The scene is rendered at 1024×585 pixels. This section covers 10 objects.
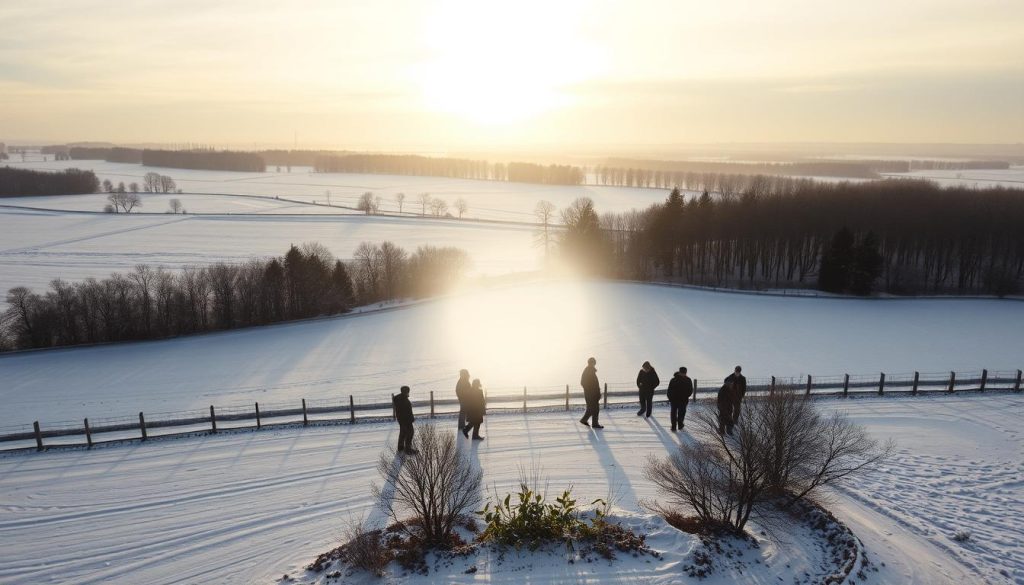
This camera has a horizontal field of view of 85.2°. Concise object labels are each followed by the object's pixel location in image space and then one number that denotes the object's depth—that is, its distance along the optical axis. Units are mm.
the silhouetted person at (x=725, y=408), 10500
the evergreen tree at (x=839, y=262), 43750
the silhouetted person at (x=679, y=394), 13039
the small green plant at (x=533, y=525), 8594
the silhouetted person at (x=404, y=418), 11711
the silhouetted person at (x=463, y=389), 12820
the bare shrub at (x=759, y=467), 8812
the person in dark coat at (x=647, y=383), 13820
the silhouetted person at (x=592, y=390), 13391
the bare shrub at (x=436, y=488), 8453
